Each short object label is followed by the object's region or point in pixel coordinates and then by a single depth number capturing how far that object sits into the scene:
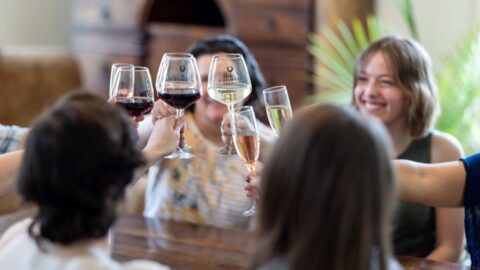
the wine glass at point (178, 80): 2.55
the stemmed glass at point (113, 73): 2.58
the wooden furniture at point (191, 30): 4.13
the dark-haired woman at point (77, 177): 1.93
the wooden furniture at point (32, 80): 3.86
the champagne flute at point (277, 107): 2.55
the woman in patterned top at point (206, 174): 3.14
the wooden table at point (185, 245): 2.49
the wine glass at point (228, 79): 2.57
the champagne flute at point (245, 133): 2.50
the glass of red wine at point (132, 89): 2.56
